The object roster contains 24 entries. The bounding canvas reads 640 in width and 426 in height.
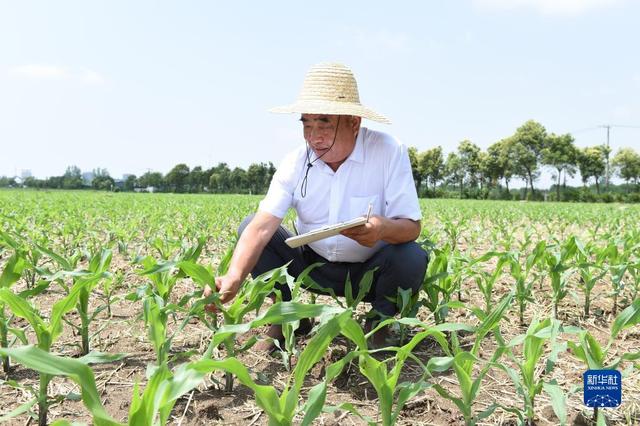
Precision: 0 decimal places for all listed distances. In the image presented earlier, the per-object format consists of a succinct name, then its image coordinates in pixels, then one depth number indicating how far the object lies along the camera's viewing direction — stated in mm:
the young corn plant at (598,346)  1835
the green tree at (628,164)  53656
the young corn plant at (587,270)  3107
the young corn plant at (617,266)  3078
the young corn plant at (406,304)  2582
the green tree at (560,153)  51509
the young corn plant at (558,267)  3070
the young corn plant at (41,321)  1824
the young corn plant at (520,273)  2996
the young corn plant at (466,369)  1634
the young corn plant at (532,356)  1812
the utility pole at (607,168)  53000
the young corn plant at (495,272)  2984
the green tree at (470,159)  59531
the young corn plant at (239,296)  2141
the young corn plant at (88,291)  2267
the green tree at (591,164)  52375
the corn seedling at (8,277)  2229
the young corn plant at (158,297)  1981
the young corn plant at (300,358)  1374
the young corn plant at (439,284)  2791
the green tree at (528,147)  52688
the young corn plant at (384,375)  1597
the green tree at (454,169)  61375
